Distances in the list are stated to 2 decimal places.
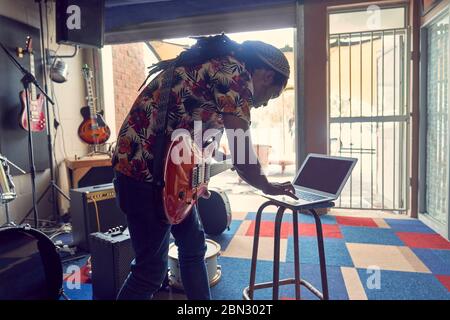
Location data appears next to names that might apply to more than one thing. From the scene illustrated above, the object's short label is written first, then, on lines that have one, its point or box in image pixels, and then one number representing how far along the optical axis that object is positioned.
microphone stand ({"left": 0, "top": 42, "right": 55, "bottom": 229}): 2.69
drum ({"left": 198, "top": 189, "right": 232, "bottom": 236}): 2.83
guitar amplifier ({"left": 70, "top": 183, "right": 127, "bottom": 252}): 2.53
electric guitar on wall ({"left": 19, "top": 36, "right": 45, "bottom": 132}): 2.98
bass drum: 1.65
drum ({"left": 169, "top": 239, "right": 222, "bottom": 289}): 1.98
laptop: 1.37
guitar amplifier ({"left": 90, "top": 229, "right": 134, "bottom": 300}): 1.75
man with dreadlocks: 1.11
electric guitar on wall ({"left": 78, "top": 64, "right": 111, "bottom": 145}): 3.73
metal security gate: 3.50
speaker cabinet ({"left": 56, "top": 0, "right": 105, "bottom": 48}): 2.99
